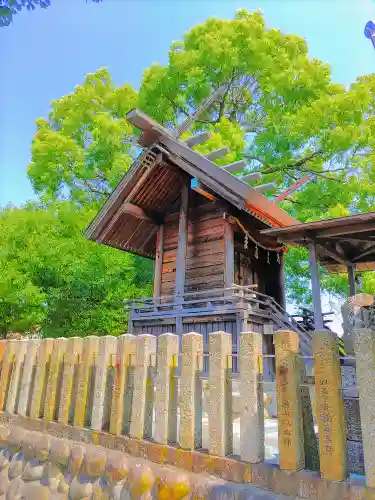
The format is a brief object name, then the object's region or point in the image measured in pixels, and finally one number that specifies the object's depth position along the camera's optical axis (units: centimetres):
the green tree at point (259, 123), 1385
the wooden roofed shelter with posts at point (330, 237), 733
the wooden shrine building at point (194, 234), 911
